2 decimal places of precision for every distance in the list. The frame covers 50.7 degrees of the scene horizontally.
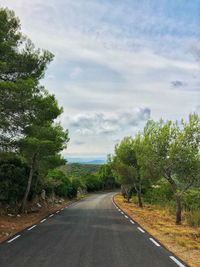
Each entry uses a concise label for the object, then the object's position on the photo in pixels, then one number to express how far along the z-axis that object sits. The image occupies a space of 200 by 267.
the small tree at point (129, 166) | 24.31
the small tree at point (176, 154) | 12.07
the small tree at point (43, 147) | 16.12
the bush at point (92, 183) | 52.92
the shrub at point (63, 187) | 30.50
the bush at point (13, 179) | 16.69
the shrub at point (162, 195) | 26.18
